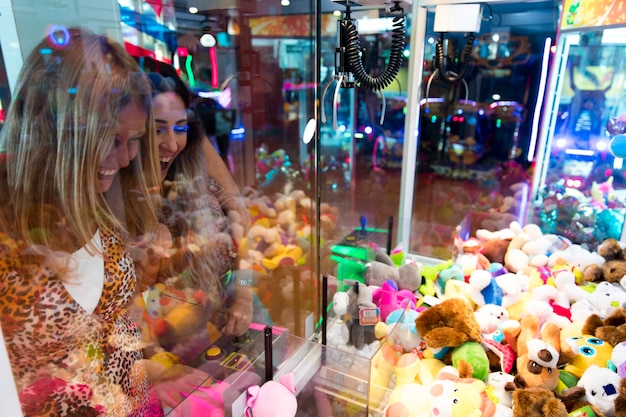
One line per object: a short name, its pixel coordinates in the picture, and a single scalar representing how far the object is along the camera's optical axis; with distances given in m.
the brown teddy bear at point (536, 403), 1.12
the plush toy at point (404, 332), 1.44
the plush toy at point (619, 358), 1.20
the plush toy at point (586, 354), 1.30
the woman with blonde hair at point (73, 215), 0.69
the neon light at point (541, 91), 2.35
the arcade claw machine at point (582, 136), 2.11
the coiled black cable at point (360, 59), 1.41
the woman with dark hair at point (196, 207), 0.97
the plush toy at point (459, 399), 1.18
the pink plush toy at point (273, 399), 1.14
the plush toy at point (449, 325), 1.38
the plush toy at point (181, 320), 1.10
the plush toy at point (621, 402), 1.10
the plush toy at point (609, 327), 1.34
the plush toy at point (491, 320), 1.49
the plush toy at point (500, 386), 1.28
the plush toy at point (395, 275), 1.84
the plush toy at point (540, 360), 1.27
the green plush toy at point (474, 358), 1.33
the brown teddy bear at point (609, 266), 1.77
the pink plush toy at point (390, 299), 1.66
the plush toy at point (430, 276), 1.88
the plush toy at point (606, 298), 1.58
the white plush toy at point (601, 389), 1.16
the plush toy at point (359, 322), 1.56
